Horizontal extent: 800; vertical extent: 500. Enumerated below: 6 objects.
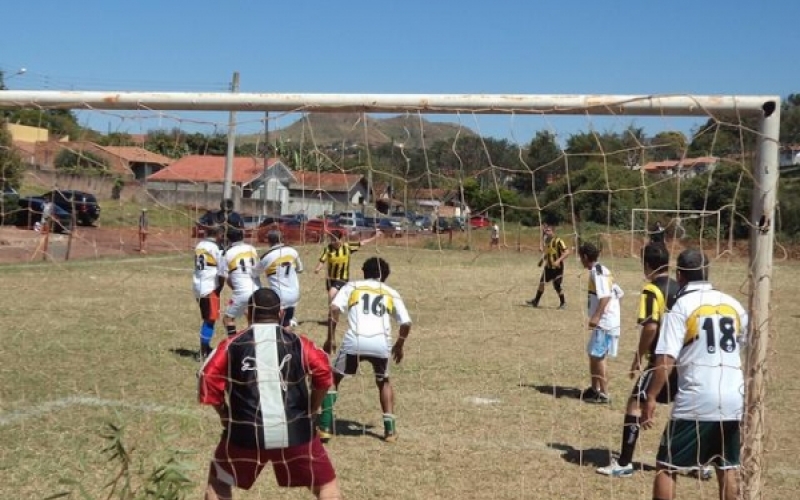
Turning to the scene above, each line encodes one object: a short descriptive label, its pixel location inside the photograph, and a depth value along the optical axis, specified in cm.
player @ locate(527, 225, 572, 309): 1852
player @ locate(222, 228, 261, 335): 1079
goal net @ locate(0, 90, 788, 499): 520
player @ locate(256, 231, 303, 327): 1101
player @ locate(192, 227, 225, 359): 1105
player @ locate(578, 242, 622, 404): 938
